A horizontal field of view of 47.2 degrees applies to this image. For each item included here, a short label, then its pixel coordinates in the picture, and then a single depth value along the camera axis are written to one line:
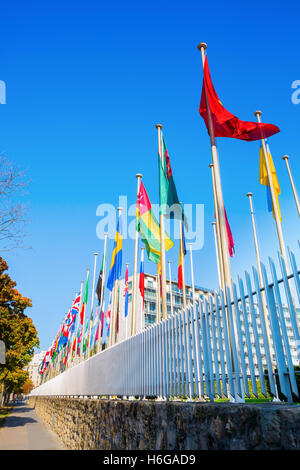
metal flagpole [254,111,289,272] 9.93
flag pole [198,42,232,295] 6.09
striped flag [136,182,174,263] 12.59
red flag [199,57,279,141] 8.42
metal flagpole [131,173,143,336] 13.45
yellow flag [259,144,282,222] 11.97
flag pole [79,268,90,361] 26.00
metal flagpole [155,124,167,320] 8.66
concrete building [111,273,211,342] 67.50
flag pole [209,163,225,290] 10.32
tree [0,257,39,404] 21.92
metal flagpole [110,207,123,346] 15.03
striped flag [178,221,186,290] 13.48
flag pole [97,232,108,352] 18.76
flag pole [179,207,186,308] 13.47
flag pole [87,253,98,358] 21.11
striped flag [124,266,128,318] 18.55
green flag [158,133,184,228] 10.40
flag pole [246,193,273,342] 14.30
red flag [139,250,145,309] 16.45
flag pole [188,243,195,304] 21.12
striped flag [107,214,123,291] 15.52
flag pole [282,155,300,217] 13.26
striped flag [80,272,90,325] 23.82
